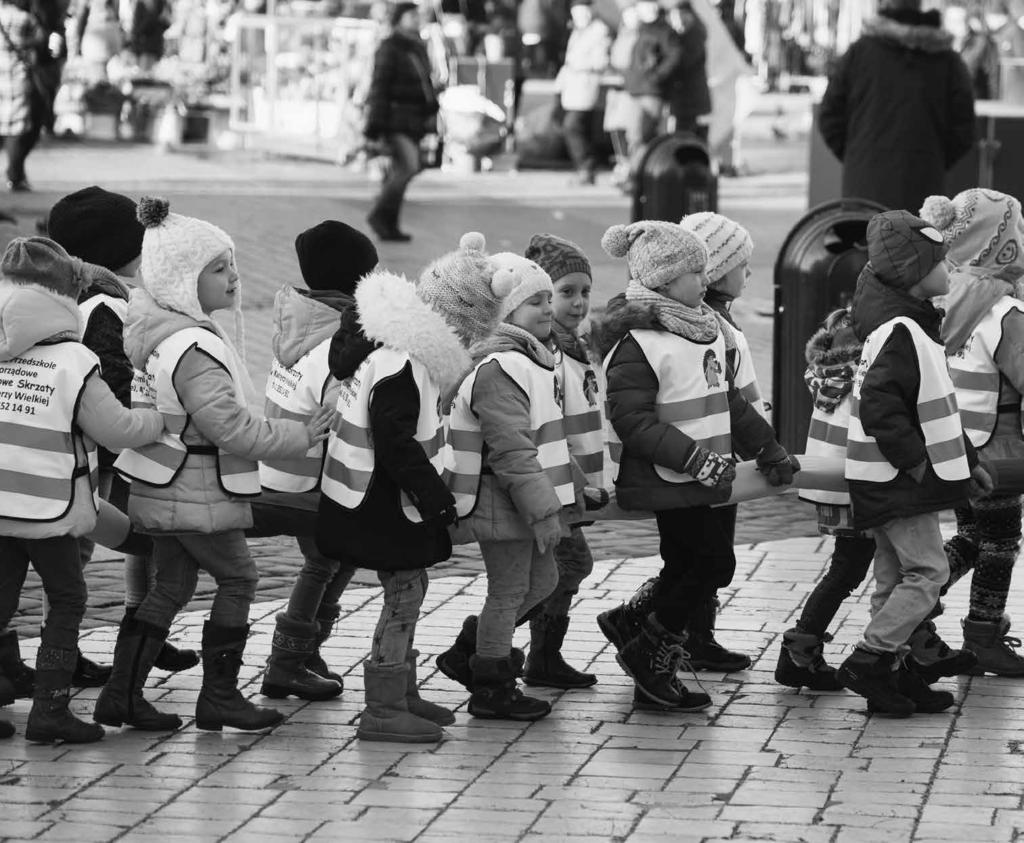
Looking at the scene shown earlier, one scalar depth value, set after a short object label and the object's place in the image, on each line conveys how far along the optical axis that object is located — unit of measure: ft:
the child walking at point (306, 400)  39.22
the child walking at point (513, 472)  37.65
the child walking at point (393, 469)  36.24
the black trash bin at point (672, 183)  89.10
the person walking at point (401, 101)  106.22
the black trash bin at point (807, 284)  60.59
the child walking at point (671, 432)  38.96
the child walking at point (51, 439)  36.04
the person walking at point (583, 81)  141.90
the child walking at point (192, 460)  36.70
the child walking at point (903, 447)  38.63
